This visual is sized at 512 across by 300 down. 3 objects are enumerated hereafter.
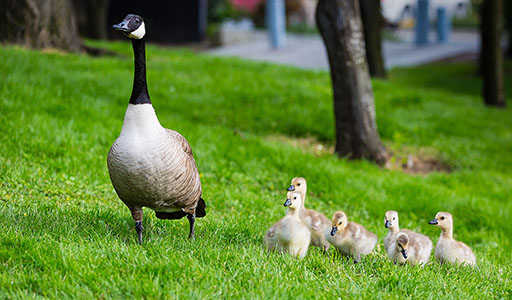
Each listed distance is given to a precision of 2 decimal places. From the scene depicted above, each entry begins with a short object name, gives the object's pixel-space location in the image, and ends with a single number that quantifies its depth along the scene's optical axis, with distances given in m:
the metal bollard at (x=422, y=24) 30.16
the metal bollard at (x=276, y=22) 26.64
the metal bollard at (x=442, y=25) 31.26
